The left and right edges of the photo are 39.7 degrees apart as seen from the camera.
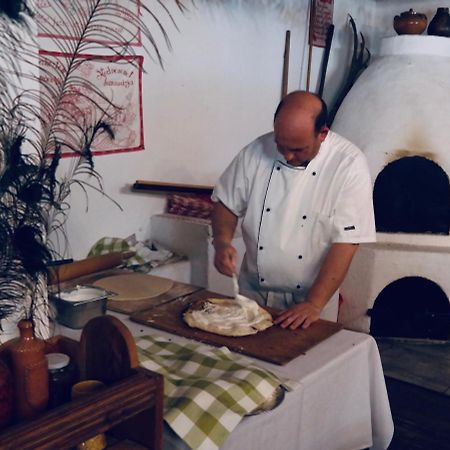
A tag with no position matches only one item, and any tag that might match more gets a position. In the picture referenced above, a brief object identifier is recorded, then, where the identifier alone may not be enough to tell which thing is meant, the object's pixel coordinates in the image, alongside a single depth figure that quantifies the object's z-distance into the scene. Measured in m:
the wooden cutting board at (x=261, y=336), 1.89
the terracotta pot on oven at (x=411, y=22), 4.65
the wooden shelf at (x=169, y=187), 3.54
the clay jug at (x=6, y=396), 1.23
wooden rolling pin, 2.77
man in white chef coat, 2.39
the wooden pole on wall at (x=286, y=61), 4.75
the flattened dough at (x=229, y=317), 2.04
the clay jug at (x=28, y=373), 1.28
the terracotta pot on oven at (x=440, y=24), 4.69
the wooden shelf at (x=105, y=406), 1.12
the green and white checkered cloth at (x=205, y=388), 1.45
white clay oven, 4.26
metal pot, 2.12
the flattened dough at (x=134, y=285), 2.44
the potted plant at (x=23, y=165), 1.40
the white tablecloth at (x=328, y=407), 1.60
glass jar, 1.37
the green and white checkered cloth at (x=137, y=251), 3.28
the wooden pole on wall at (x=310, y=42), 4.98
